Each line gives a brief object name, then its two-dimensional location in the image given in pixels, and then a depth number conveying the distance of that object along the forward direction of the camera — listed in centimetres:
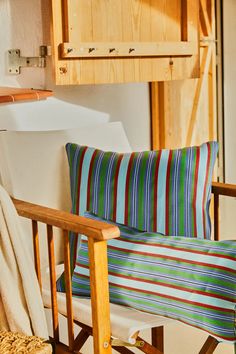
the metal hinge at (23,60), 267
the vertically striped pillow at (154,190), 228
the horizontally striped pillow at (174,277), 185
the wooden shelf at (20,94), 243
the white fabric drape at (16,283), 198
